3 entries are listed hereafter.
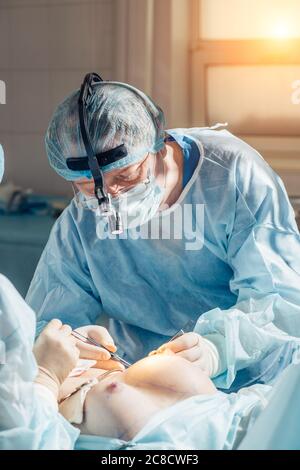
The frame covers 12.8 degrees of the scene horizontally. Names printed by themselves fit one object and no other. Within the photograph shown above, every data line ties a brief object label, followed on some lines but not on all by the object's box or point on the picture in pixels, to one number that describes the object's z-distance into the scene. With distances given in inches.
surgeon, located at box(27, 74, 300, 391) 83.9
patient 76.2
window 126.4
